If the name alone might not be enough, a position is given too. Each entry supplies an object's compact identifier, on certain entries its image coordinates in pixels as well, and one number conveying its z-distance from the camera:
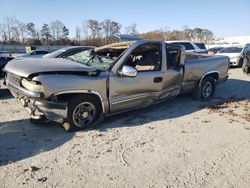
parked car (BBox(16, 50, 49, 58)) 13.16
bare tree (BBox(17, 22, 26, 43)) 52.54
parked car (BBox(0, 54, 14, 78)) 8.44
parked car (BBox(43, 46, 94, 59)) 6.06
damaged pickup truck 3.23
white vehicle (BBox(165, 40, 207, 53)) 9.97
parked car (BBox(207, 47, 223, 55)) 13.11
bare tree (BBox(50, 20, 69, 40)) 55.80
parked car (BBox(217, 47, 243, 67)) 11.61
